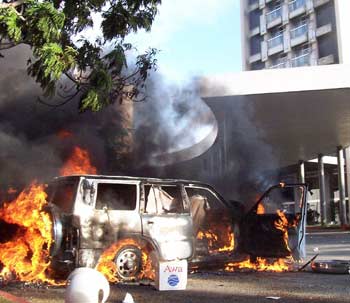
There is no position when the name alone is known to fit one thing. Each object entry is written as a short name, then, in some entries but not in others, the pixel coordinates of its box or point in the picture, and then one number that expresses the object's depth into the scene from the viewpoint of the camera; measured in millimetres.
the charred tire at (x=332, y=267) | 8258
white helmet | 4910
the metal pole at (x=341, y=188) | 30578
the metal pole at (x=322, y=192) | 34125
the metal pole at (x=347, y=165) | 36688
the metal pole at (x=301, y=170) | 33312
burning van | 7035
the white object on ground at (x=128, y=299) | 5191
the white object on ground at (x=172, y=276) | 6684
